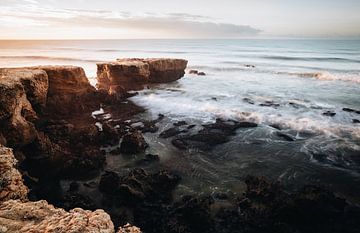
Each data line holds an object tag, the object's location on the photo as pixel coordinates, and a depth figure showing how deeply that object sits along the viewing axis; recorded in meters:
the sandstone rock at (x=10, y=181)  5.36
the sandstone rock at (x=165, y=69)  30.00
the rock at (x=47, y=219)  3.92
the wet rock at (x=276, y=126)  17.37
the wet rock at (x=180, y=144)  14.57
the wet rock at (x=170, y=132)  16.12
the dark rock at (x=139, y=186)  9.84
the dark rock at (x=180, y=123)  17.97
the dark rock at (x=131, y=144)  13.76
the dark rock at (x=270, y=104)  22.12
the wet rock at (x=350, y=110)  20.23
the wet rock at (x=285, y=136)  15.54
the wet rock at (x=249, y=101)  23.20
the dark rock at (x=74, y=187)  10.58
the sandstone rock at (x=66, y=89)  18.88
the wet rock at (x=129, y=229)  4.33
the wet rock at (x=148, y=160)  12.90
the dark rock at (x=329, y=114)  19.49
